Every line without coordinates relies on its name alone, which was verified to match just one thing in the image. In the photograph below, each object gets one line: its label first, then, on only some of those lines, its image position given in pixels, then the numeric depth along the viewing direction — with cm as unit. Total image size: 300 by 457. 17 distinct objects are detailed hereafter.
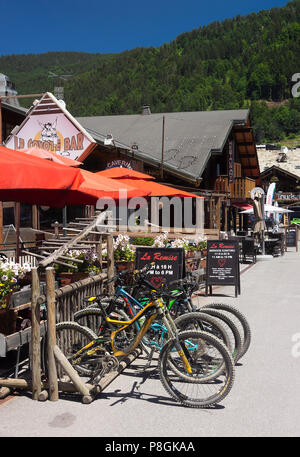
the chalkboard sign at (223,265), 1115
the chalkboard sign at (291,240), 2786
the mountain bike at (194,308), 600
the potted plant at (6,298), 540
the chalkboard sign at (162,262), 814
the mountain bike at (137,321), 544
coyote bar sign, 1105
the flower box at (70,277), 796
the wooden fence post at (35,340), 503
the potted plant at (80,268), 800
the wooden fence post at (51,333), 504
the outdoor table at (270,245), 2347
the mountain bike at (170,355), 492
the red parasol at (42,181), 530
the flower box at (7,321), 539
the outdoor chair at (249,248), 2003
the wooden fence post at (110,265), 731
